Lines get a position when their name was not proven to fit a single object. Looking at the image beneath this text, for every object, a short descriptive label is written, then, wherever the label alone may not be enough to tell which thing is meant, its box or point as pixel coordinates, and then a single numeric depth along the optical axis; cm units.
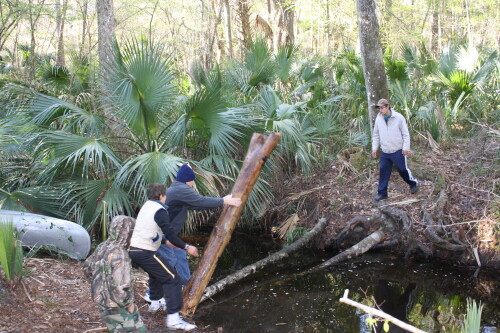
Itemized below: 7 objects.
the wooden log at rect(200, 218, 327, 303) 597
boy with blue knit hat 506
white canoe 643
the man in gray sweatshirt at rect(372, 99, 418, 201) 793
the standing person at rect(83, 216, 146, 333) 409
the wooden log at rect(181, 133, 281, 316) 531
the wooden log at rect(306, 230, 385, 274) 738
